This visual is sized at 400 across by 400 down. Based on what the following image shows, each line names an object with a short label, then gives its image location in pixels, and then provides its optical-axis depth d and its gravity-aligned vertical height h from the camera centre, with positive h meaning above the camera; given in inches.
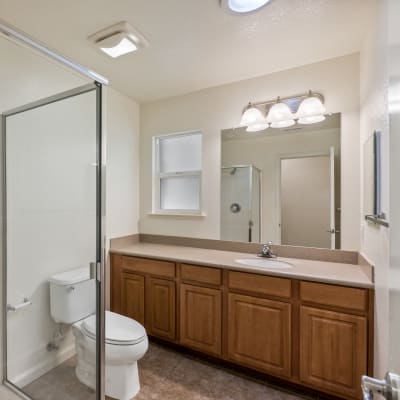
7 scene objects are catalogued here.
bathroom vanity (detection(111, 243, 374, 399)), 59.1 -31.9
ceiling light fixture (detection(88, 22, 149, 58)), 64.0 +44.7
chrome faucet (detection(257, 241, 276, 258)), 83.9 -17.8
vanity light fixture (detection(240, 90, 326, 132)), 80.5 +30.8
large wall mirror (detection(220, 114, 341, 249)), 81.4 +5.8
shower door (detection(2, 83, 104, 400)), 64.1 -8.0
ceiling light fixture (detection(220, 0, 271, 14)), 55.4 +45.0
